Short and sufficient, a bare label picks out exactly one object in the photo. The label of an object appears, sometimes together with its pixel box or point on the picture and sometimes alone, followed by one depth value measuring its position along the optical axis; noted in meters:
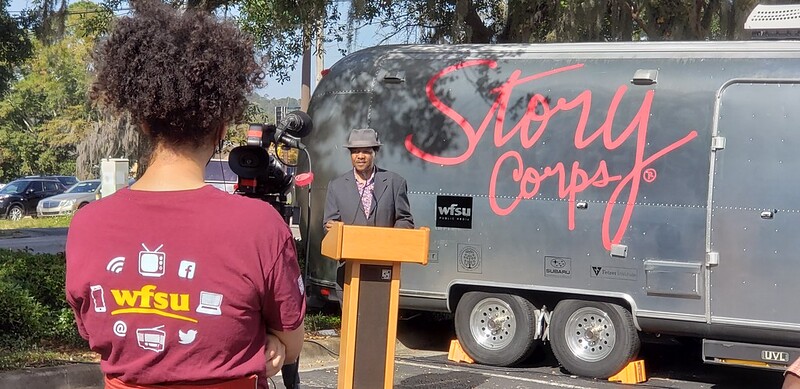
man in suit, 7.29
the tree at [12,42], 11.82
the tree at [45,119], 57.09
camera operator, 2.32
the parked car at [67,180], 38.08
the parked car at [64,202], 31.78
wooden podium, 5.36
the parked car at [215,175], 18.69
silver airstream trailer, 7.83
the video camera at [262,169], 5.28
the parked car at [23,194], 33.56
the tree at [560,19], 13.21
